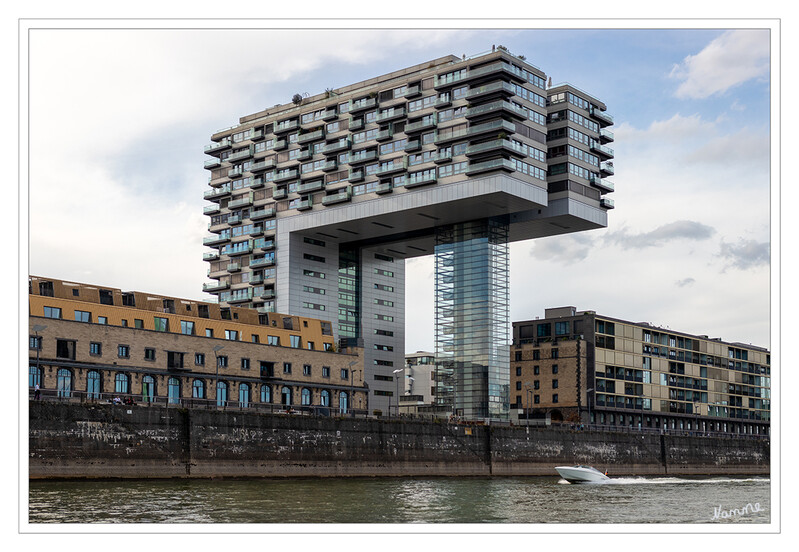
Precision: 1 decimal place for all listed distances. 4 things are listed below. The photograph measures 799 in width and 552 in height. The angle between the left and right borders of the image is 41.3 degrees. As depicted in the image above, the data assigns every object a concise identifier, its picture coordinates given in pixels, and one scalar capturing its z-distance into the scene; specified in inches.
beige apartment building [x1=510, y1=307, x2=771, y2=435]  6294.3
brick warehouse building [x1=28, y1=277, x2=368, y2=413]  3737.7
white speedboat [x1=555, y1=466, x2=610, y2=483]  3690.9
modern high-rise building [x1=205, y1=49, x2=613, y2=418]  5354.3
